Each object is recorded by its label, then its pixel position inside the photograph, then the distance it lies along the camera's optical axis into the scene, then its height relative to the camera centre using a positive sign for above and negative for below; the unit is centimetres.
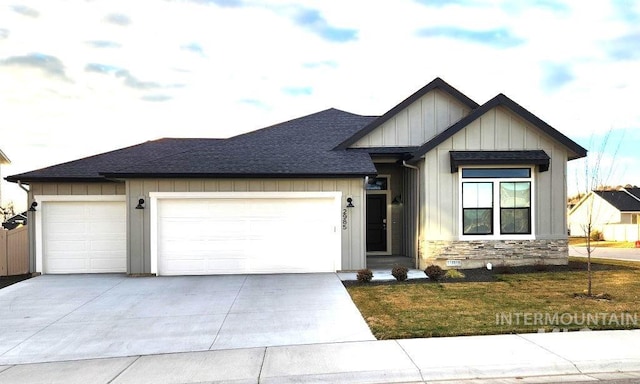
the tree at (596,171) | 873 +46
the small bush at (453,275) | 1012 -213
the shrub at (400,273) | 972 -199
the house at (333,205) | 1110 -32
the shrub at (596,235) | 3227 -368
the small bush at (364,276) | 966 -204
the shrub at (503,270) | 1055 -211
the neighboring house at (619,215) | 3112 -199
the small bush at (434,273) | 967 -197
